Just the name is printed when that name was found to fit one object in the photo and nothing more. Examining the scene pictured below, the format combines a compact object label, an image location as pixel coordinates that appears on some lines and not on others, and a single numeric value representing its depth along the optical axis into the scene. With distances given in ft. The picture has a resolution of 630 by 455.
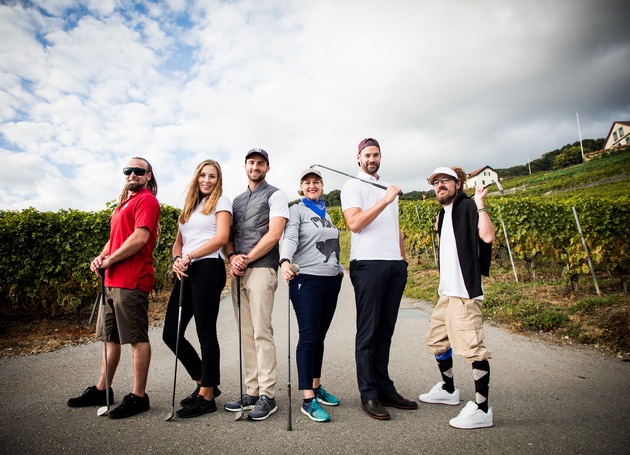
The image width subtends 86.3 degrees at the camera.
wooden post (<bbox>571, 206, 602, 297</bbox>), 21.83
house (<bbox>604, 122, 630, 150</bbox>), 199.80
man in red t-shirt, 9.96
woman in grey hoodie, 9.86
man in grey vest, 10.03
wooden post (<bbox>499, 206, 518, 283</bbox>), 30.20
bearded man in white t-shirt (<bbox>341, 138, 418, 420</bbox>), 10.02
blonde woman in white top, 10.16
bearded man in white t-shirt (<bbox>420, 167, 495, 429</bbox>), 9.16
